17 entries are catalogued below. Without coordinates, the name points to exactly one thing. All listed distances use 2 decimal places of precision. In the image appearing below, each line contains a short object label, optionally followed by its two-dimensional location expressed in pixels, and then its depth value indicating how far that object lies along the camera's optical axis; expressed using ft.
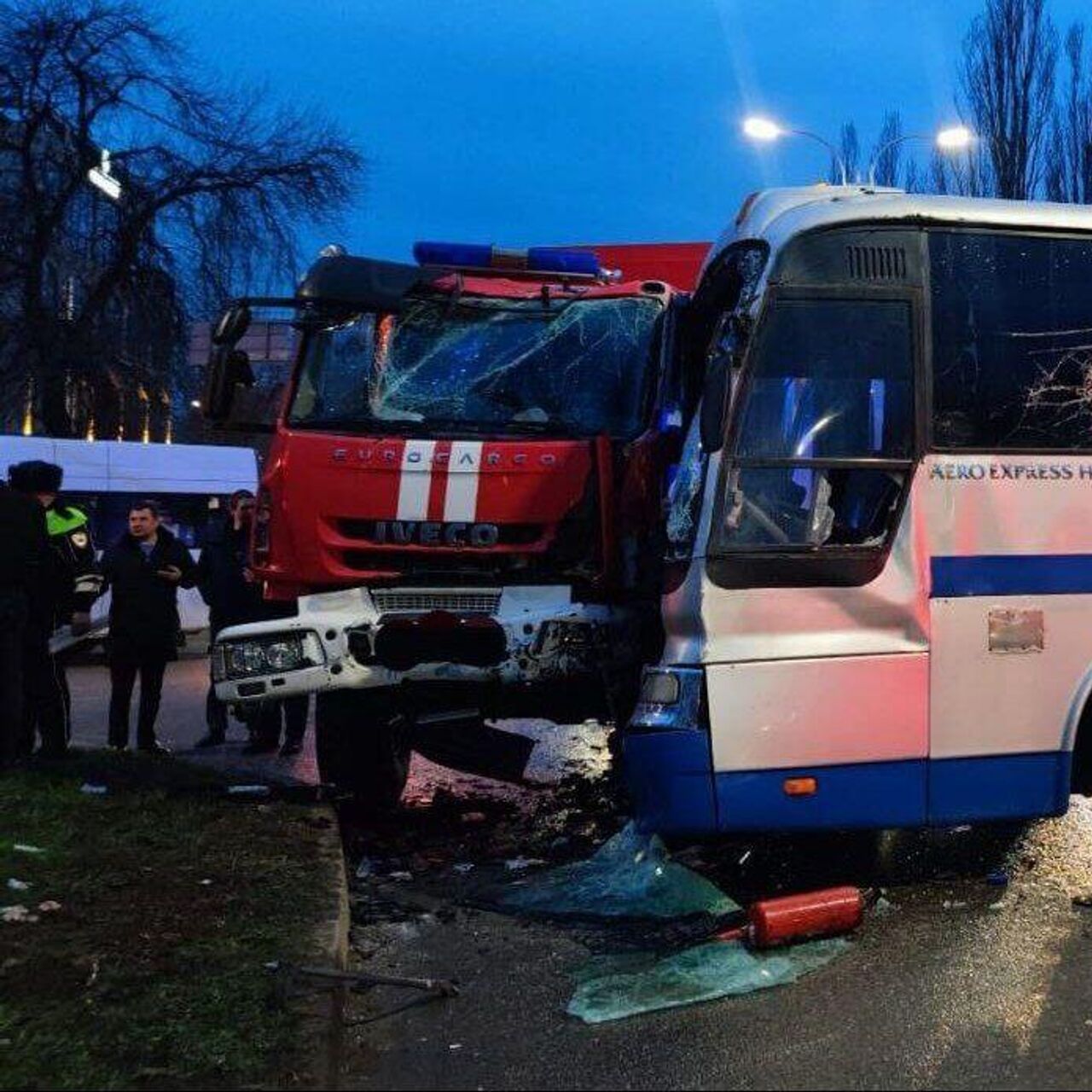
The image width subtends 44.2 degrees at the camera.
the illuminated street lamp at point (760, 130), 60.75
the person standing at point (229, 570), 30.58
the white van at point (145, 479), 55.31
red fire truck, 21.12
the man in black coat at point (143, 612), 28.63
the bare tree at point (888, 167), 94.99
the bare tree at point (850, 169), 92.90
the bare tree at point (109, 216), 85.15
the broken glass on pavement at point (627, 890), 18.07
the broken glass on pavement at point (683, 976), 14.64
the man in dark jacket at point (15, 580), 25.09
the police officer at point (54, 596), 26.84
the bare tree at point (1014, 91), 86.12
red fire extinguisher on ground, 16.14
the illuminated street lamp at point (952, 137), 60.54
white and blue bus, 17.12
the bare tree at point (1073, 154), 85.05
